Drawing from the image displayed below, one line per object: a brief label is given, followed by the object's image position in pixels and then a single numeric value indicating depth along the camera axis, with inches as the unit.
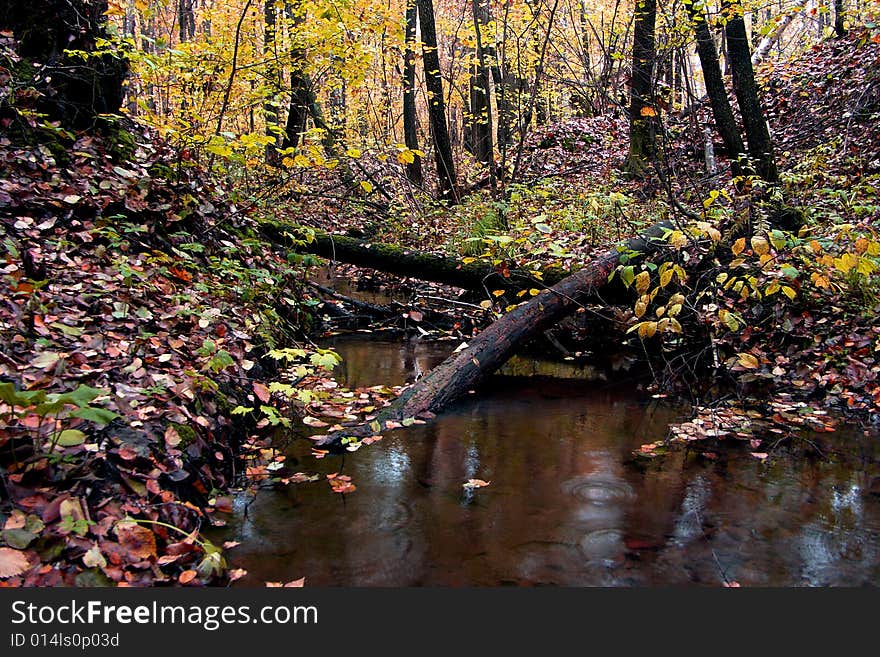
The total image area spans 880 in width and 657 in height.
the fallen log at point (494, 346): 215.2
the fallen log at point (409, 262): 308.5
